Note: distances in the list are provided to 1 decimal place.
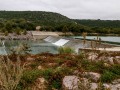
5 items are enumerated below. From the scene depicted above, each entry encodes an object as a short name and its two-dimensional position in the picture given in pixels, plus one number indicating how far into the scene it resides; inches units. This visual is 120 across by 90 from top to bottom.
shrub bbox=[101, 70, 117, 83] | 118.0
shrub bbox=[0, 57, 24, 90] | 94.5
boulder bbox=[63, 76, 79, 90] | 110.5
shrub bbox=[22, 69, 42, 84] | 117.2
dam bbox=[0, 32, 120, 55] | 533.2
